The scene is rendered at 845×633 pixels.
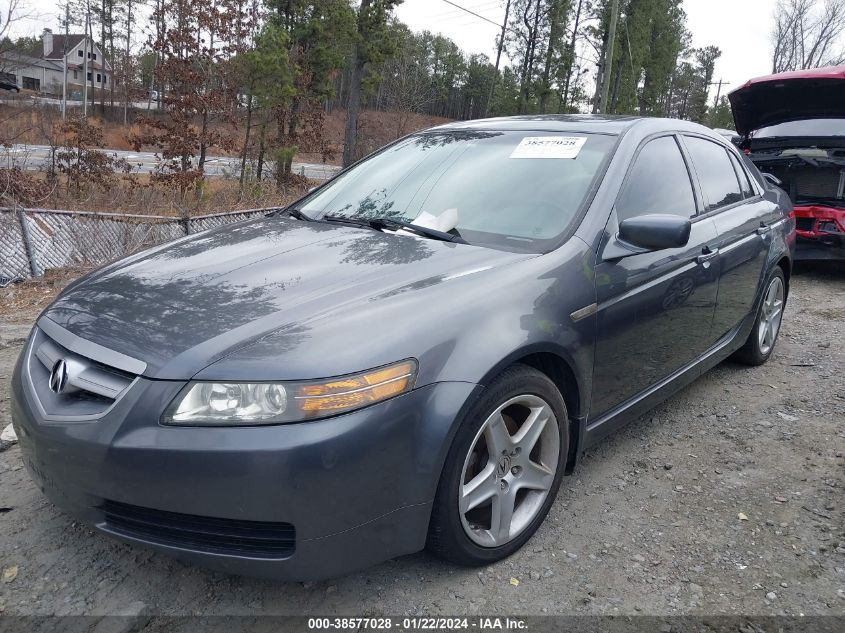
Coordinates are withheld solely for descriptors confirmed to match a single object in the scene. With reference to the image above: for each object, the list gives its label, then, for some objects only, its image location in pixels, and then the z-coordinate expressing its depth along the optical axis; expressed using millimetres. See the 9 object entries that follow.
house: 55556
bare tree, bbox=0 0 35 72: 9484
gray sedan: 1786
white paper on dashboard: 2770
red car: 6684
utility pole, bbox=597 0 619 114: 23500
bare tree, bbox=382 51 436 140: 25380
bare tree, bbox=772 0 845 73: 44000
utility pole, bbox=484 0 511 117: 33991
